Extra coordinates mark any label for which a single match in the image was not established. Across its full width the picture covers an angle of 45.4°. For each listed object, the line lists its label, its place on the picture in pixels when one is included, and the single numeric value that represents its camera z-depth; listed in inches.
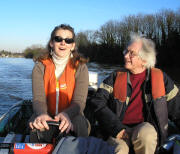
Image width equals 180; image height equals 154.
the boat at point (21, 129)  64.8
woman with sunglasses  93.9
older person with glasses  85.7
